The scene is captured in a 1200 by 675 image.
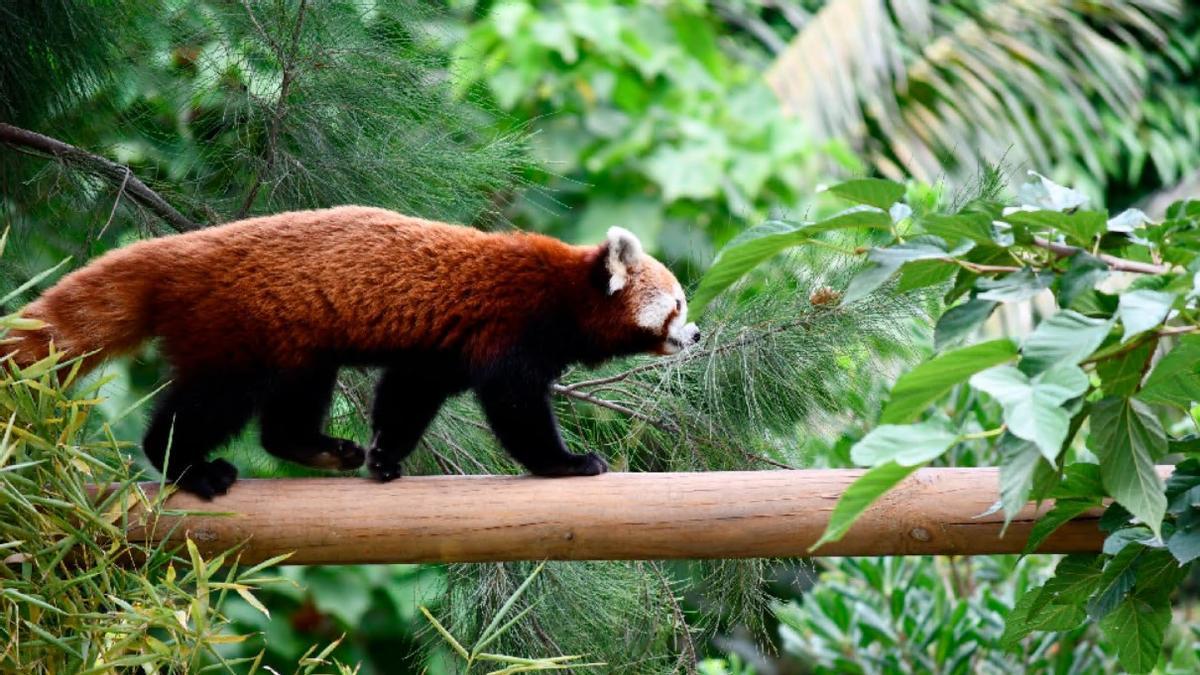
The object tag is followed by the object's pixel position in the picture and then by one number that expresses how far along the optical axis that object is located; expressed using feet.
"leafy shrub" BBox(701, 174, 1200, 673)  19.00
